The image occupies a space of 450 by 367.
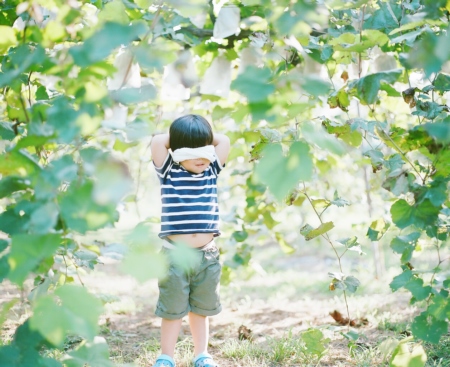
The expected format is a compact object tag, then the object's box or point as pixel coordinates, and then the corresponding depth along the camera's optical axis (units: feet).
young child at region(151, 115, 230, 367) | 6.14
